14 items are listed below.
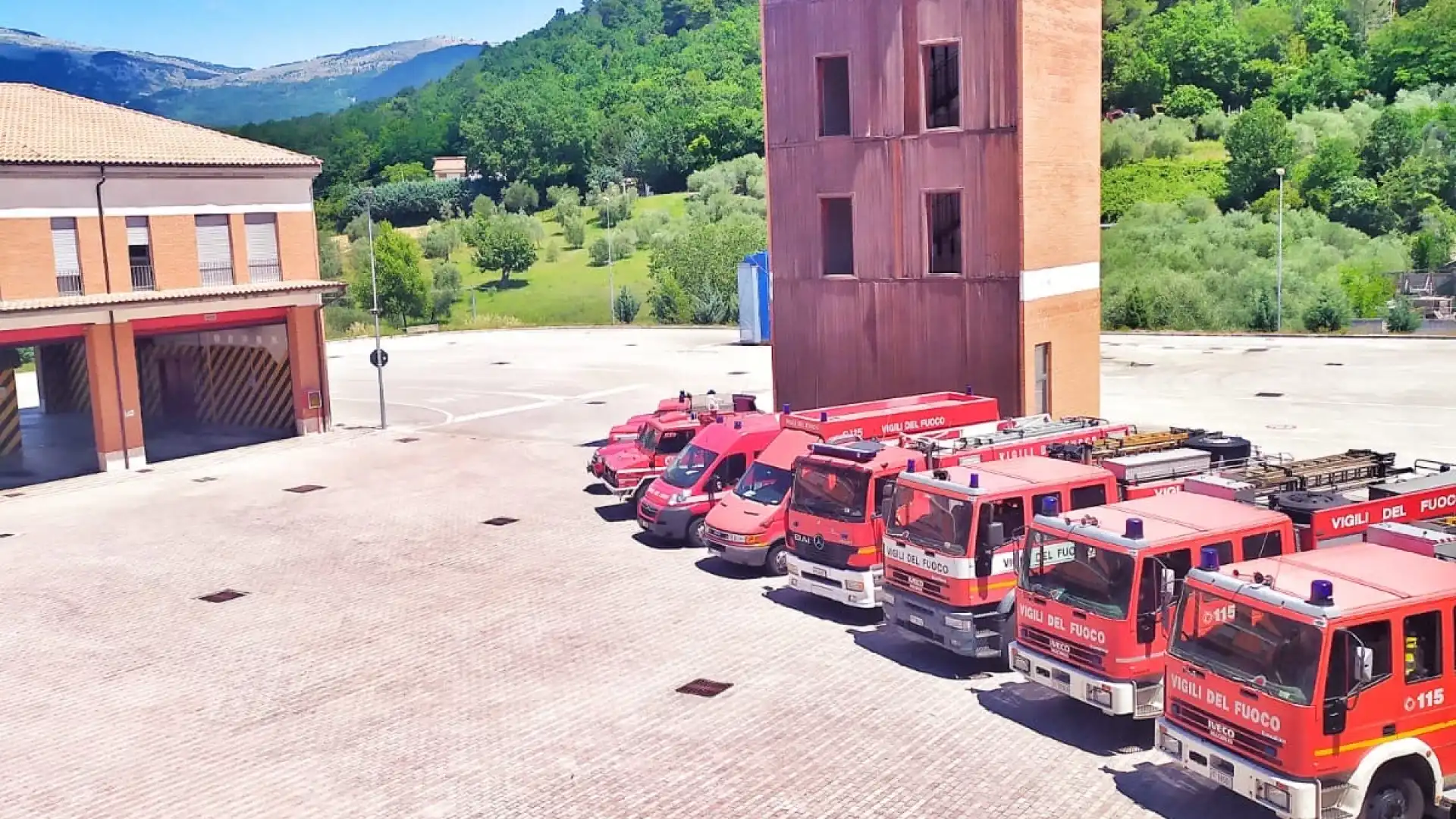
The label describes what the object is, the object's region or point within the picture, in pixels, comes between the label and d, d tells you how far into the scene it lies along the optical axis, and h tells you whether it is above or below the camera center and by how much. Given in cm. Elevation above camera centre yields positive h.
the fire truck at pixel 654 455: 2475 -353
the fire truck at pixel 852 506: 1705 -323
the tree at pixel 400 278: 7731 +28
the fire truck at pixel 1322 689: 1027 -361
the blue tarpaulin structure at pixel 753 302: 5181 -135
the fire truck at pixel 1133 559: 1258 -308
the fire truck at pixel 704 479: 2177 -355
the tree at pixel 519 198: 12075 +748
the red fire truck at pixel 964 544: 1474 -330
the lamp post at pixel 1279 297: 4956 -187
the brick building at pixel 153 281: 2927 +25
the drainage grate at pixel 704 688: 1515 -494
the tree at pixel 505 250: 8669 +190
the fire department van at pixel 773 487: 1959 -341
